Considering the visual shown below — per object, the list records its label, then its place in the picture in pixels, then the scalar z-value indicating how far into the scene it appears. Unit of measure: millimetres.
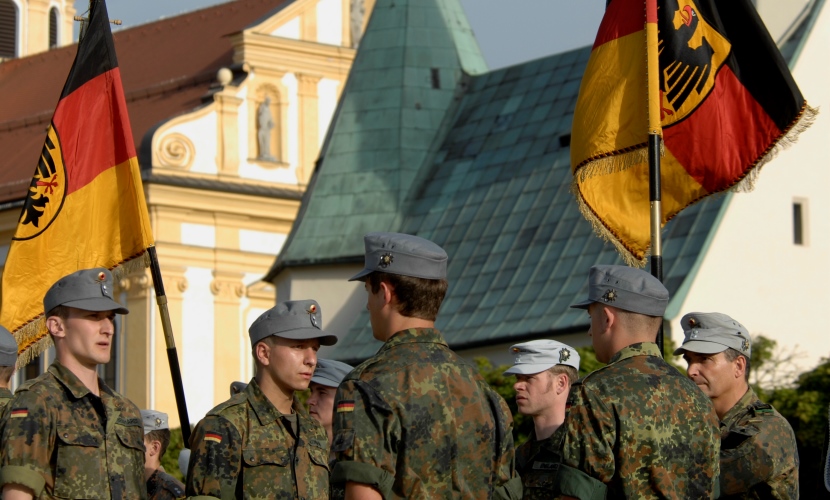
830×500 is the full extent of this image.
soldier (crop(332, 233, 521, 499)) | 10774
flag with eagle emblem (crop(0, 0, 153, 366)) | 17627
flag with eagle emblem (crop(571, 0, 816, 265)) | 17834
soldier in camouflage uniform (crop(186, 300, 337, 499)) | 12444
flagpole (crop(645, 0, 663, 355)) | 15828
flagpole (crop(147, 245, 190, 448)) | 16268
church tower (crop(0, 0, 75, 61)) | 95048
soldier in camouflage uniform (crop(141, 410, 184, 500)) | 15220
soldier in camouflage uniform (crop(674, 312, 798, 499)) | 12865
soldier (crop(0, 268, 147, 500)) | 12431
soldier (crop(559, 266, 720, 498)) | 11350
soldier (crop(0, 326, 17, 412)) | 13693
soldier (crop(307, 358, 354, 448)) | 15337
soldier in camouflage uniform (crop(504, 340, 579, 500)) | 14715
